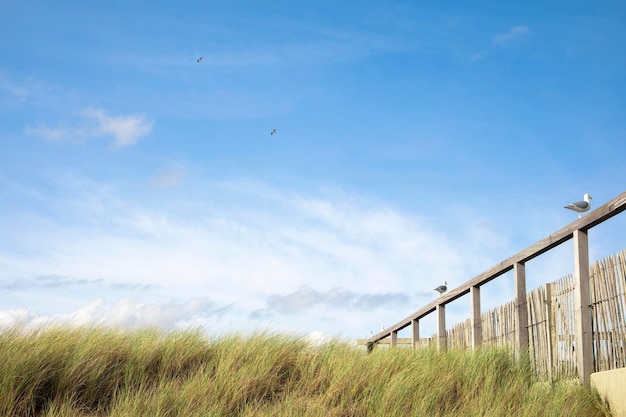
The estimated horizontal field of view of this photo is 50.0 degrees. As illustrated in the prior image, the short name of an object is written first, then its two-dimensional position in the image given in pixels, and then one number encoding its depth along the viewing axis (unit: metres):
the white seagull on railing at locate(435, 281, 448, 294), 12.34
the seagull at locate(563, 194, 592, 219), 11.53
